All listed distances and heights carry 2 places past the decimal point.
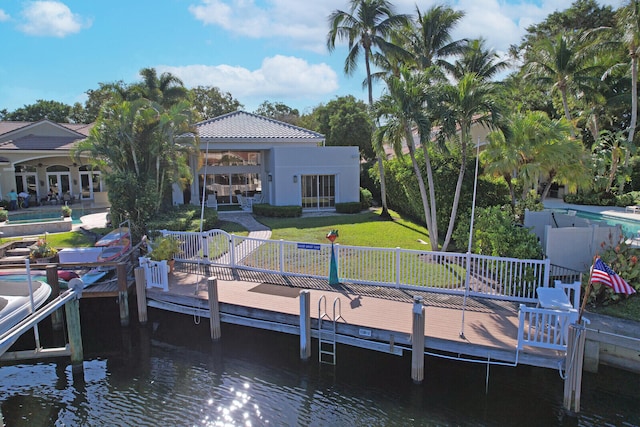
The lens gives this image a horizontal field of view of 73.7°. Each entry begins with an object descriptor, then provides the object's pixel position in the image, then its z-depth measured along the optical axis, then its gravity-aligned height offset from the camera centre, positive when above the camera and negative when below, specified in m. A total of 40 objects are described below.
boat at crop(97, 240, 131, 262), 13.11 -2.38
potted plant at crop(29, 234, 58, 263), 13.38 -2.39
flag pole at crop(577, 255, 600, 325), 7.69 -2.56
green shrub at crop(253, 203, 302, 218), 23.58 -2.00
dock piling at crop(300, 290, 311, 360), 9.12 -3.28
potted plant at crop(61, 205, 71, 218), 21.91 -1.80
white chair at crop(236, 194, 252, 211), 26.11 -1.71
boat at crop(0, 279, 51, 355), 8.42 -2.65
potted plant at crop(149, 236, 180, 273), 12.77 -2.22
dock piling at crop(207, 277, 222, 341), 10.18 -3.24
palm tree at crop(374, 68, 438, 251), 12.57 +1.88
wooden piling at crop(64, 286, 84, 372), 9.73 -3.63
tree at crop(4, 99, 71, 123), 51.58 +7.96
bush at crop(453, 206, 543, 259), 10.88 -1.72
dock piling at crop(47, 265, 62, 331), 11.12 -2.67
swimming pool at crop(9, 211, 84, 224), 20.06 -1.92
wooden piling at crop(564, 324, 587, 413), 7.36 -3.41
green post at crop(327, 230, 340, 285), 11.52 -2.63
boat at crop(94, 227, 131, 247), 14.45 -2.12
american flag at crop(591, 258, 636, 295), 7.61 -1.90
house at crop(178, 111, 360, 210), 25.00 +0.40
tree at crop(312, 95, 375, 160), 33.50 +3.69
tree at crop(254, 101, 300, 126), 65.25 +9.99
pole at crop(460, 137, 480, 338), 9.70 -2.33
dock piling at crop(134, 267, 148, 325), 11.30 -3.11
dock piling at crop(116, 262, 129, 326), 11.41 -2.97
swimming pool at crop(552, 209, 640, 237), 12.12 -1.56
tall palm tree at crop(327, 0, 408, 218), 21.09 +7.36
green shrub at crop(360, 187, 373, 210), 26.34 -1.53
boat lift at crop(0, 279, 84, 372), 9.51 -3.62
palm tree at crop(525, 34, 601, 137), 24.00 +6.17
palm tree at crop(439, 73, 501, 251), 12.00 +1.96
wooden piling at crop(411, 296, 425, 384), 8.16 -3.29
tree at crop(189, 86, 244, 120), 53.84 +9.39
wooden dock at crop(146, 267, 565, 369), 8.28 -3.15
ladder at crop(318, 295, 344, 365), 9.23 -3.54
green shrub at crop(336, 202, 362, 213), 24.62 -1.89
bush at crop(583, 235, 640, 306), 9.84 -2.29
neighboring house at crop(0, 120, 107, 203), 26.19 +0.90
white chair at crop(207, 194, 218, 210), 25.91 -1.59
